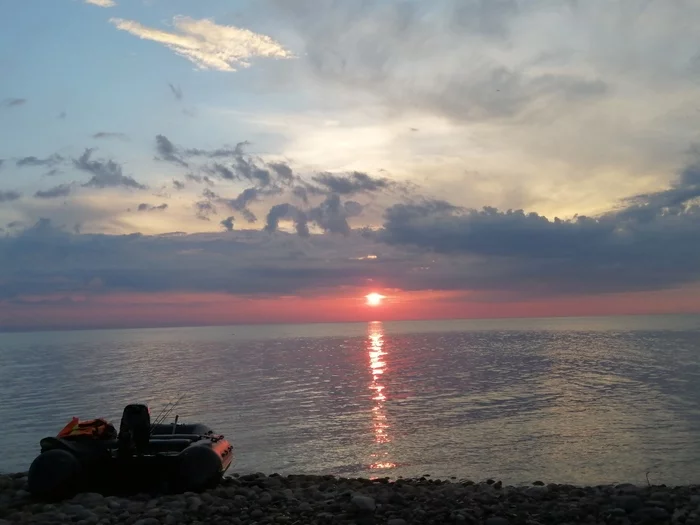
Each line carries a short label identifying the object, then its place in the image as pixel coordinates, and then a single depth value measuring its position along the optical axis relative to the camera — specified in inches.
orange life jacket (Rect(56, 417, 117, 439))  613.0
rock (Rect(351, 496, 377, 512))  513.0
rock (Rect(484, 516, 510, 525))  470.9
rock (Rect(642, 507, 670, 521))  482.6
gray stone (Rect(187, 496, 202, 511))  530.6
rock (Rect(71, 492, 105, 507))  551.8
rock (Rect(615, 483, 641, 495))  578.9
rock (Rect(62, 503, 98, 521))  507.2
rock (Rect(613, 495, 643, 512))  510.6
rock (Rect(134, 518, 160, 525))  483.9
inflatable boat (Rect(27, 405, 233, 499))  589.6
